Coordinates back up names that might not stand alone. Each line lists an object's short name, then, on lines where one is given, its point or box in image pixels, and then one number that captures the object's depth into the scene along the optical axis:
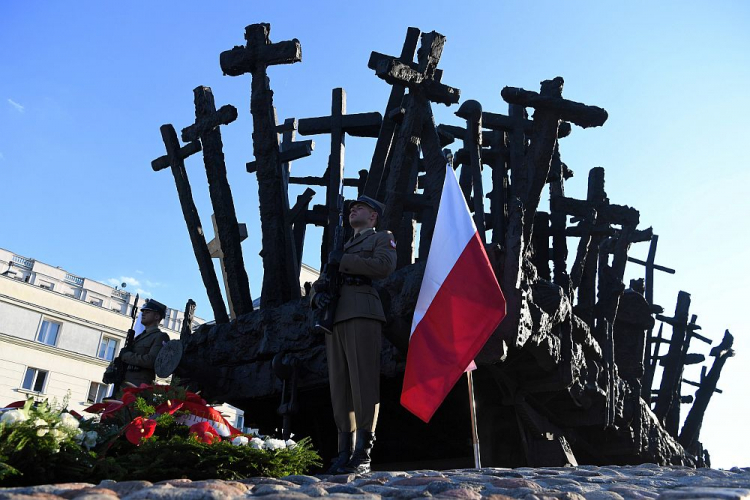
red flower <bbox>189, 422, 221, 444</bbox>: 4.50
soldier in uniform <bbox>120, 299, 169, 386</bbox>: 8.19
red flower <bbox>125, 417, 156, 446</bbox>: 4.34
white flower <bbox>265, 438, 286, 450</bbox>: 4.57
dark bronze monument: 7.62
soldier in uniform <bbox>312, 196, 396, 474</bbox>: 5.25
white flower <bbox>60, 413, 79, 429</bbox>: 4.09
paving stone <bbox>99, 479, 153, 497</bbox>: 3.08
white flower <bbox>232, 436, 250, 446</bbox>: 4.46
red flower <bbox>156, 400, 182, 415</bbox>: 4.77
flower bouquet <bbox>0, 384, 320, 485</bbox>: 3.85
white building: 25.20
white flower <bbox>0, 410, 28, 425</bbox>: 3.85
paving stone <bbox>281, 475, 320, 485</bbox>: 3.88
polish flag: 6.04
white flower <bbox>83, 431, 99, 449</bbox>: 4.21
